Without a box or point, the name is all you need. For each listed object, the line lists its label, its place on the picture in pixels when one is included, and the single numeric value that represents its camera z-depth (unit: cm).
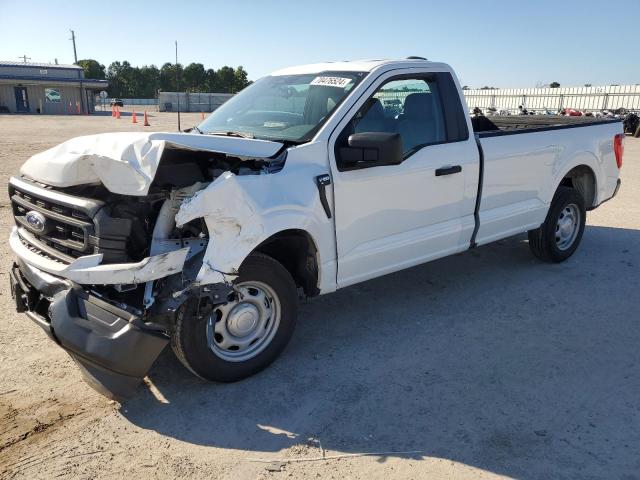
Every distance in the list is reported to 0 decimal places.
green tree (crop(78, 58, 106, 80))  9617
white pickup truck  303
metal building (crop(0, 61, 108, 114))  5072
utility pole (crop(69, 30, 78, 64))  8231
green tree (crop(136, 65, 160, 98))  9950
